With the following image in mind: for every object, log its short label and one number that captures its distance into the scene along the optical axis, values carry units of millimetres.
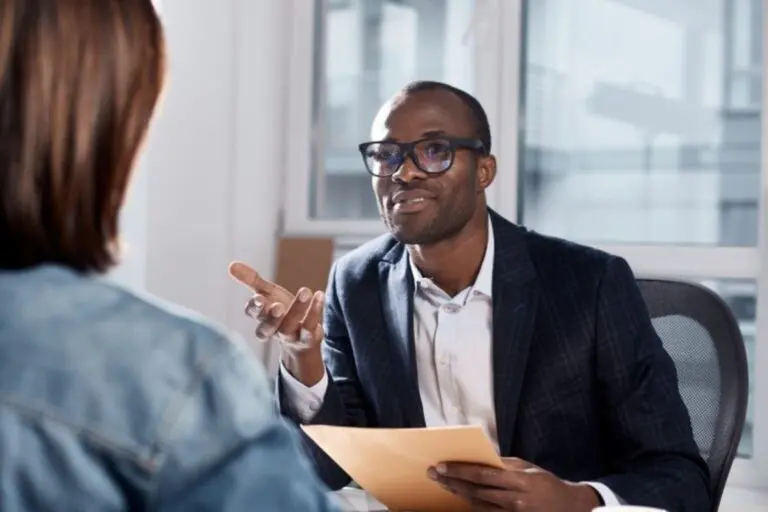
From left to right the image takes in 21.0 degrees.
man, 2122
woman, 1059
